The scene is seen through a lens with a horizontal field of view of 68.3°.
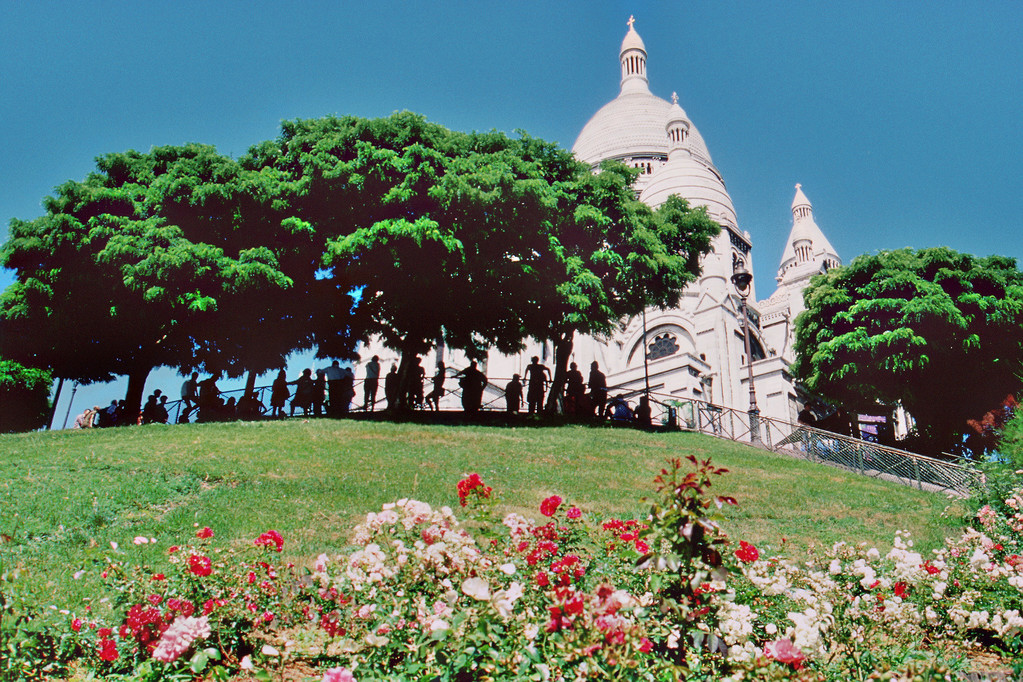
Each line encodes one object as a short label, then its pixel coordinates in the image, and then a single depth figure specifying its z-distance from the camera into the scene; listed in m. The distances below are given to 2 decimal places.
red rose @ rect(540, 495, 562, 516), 4.76
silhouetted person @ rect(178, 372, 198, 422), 18.97
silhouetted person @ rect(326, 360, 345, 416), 18.23
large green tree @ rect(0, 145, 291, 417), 16.31
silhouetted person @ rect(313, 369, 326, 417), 17.94
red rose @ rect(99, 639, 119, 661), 4.00
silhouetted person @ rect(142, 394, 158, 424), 18.45
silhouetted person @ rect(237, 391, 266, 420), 19.06
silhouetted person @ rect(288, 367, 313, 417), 18.14
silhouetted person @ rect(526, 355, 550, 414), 18.69
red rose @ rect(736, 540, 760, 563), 4.30
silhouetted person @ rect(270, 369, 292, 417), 18.77
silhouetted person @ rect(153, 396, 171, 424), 18.44
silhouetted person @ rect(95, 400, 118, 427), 19.38
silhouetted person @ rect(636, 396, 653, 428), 19.56
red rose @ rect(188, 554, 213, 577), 4.48
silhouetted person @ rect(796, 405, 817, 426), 20.33
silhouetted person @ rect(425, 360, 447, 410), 18.42
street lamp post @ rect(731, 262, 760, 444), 18.45
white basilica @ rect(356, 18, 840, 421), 35.75
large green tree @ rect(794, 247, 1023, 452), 22.62
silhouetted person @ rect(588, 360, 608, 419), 19.81
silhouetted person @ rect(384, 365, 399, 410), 18.66
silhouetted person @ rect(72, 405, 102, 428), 20.78
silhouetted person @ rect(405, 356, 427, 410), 18.80
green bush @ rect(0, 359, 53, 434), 26.36
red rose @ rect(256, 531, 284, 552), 4.89
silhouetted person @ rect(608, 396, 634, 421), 20.00
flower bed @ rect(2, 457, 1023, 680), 3.53
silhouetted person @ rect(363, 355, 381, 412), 19.78
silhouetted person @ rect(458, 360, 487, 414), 18.11
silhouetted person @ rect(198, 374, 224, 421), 17.59
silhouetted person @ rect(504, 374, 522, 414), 19.22
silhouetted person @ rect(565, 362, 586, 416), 19.41
